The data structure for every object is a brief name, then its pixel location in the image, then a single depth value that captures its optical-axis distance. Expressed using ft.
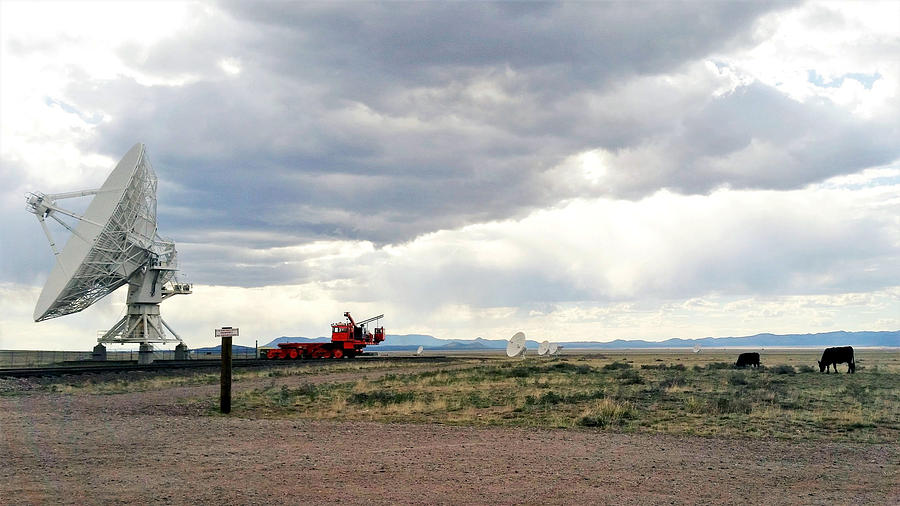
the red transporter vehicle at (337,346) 247.09
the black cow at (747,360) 166.86
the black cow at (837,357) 133.59
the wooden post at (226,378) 71.26
